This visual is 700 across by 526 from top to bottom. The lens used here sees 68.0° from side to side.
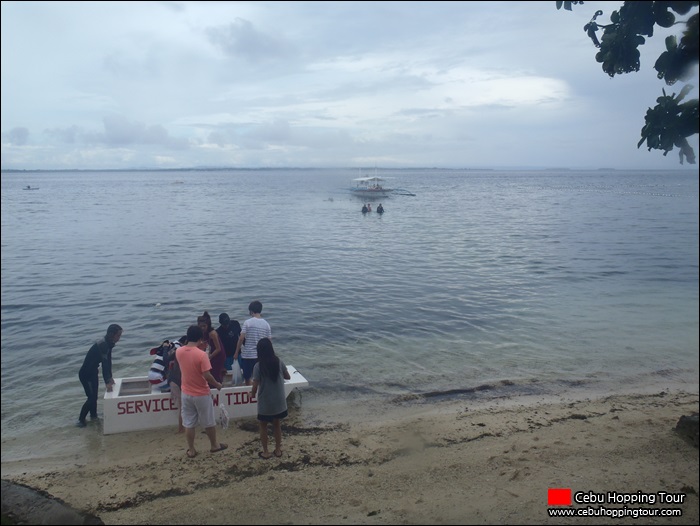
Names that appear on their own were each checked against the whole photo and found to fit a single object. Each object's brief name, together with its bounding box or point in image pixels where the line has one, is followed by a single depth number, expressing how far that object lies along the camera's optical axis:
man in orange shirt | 7.65
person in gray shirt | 7.49
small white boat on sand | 8.92
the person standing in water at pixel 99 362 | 9.09
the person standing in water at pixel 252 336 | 9.17
